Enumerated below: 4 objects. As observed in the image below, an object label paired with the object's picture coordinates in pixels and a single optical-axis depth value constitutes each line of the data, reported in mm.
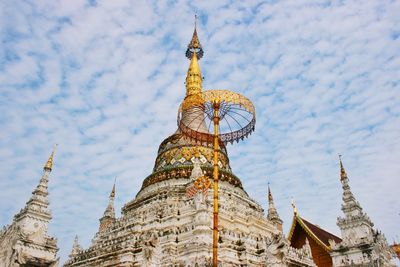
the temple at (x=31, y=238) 20094
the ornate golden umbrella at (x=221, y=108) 12289
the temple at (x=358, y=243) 16797
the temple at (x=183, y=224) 17031
